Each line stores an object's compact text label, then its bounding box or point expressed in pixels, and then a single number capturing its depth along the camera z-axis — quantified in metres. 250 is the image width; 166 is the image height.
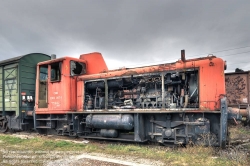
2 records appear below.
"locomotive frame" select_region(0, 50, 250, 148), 6.14
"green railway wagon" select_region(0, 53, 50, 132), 10.98
